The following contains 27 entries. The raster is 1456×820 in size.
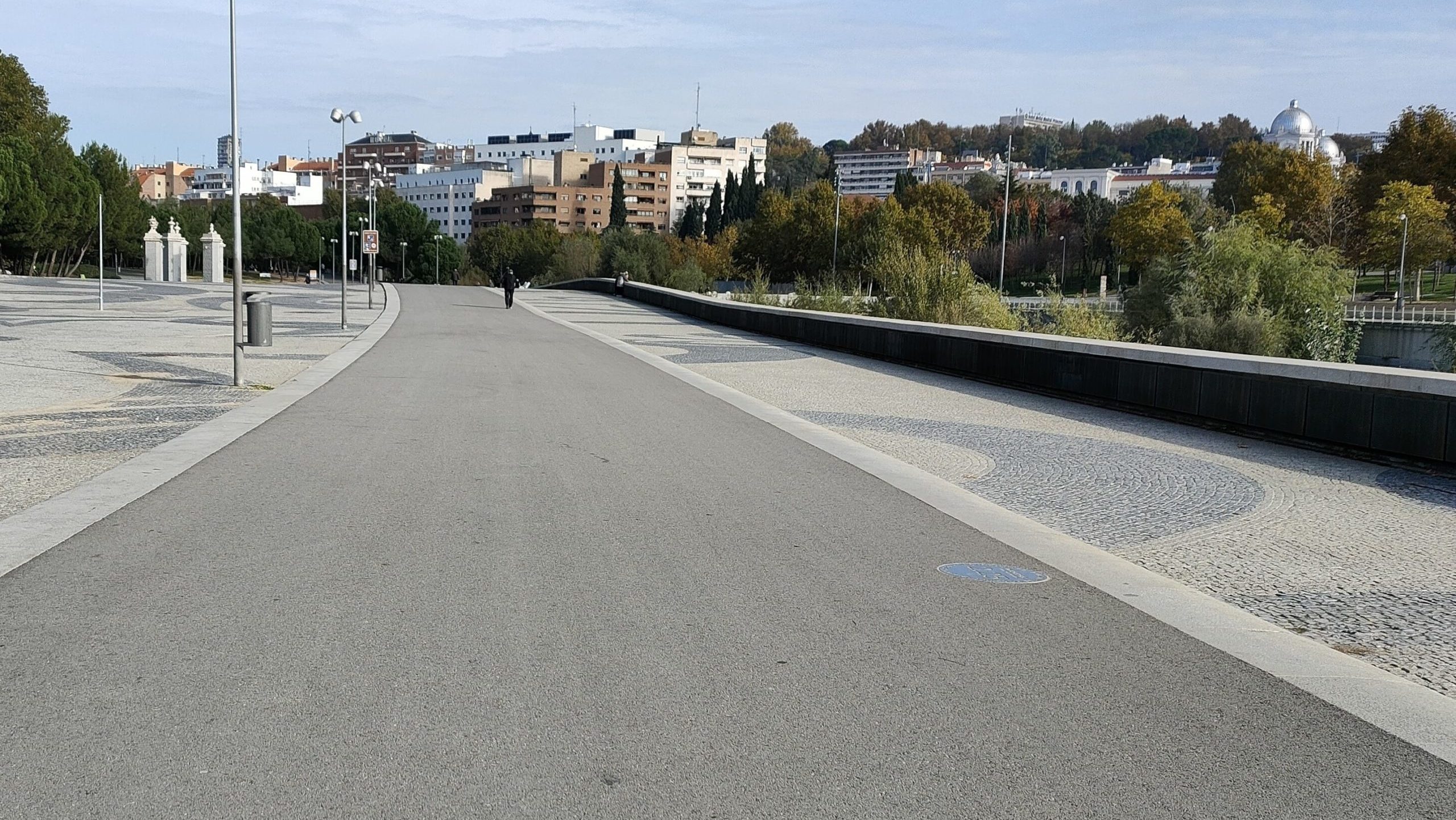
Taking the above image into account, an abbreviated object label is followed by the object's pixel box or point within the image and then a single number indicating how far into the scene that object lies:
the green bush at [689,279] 60.16
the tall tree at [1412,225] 68.19
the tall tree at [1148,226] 84.56
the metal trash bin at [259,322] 15.79
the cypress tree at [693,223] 155.00
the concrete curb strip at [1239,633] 4.63
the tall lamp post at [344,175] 29.06
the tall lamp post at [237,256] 15.39
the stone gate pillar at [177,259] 66.69
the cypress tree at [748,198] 156.12
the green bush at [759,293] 40.44
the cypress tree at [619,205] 153.38
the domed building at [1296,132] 188.38
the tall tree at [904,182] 119.78
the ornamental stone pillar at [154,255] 66.94
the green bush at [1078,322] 24.33
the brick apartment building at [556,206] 192.25
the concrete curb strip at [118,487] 6.85
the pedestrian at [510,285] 45.31
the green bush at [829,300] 32.91
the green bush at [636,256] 70.62
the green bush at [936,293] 26.17
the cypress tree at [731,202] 153.12
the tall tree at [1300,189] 78.50
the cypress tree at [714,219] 152.00
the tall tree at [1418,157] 75.88
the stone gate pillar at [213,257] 67.75
